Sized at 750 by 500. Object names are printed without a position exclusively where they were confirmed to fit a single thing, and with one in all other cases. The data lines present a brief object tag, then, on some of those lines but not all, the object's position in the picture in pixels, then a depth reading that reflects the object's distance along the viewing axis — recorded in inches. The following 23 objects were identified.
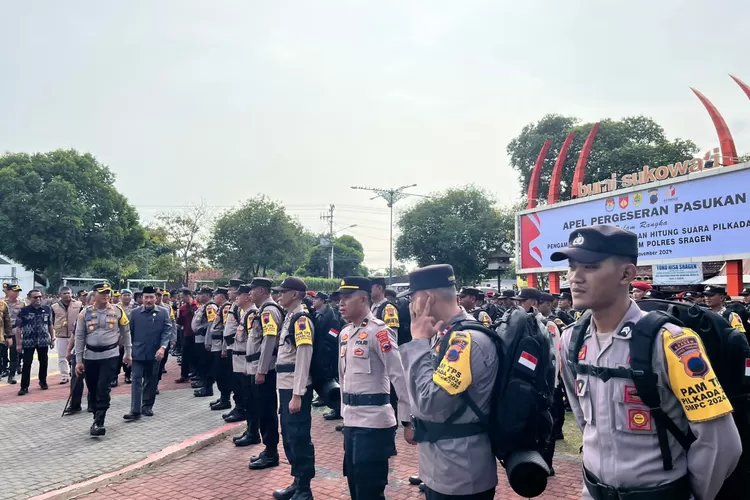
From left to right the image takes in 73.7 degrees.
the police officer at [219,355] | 361.4
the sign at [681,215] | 546.3
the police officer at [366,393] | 151.2
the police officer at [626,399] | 76.2
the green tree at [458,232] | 1440.7
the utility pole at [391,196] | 1466.5
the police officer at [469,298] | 374.4
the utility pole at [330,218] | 2127.2
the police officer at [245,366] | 275.3
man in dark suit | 338.3
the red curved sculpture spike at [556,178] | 878.4
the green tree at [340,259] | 2596.0
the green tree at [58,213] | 1360.7
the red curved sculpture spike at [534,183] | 930.1
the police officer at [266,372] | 239.5
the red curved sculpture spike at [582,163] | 814.5
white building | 1331.2
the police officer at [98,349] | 292.2
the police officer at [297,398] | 197.5
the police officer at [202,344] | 414.0
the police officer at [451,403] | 100.7
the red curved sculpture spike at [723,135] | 582.2
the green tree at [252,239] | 1497.3
